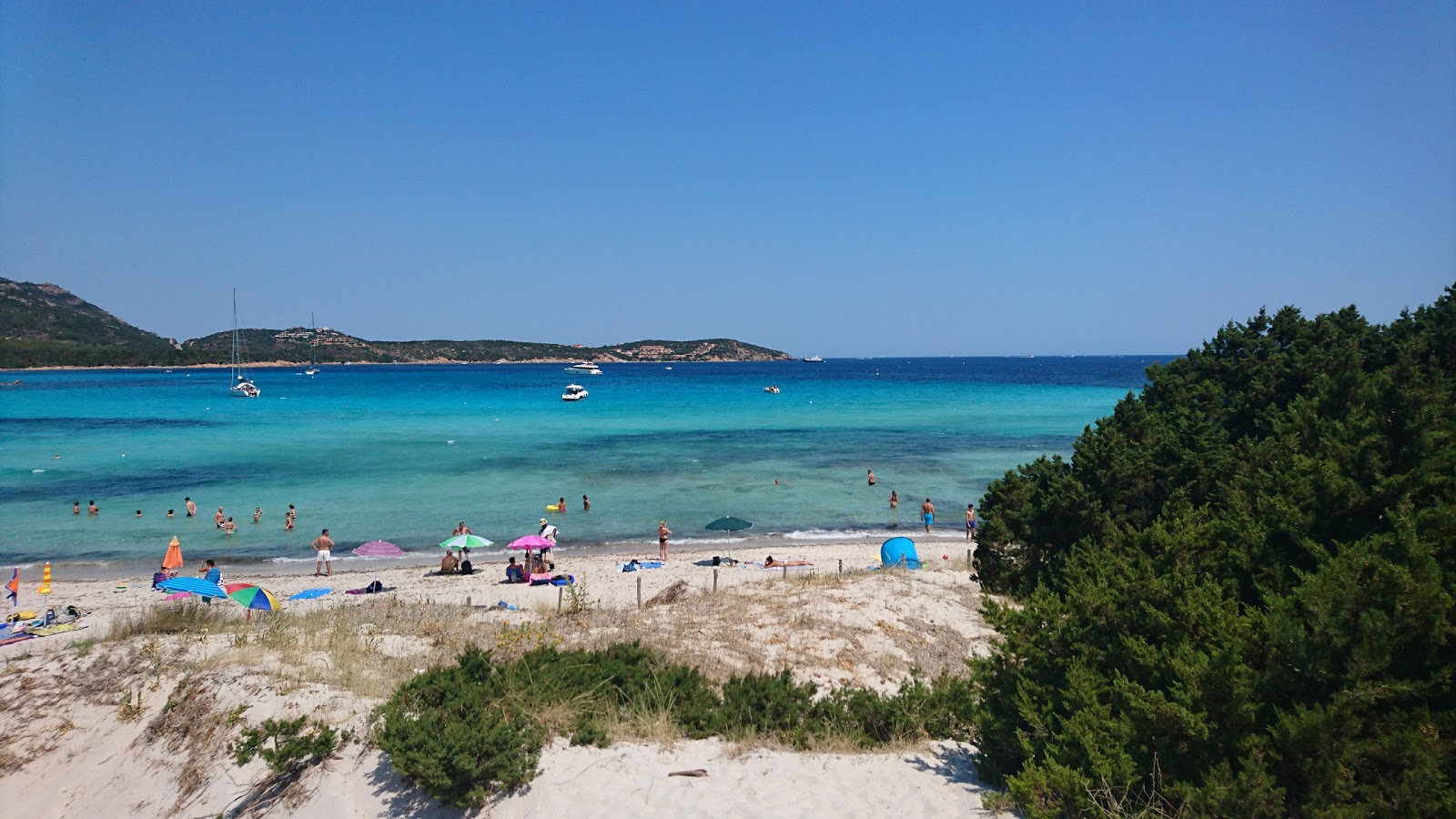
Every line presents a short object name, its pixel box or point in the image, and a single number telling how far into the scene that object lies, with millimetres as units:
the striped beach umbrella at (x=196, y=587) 15742
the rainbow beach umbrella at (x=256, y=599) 14930
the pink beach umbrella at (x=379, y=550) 23312
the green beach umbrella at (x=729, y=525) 26062
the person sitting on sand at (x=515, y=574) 21172
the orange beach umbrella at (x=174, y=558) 21406
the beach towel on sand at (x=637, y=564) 22250
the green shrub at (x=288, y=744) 7445
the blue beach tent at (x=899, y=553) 20281
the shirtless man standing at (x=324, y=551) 22781
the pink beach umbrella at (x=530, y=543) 20969
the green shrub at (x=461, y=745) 6754
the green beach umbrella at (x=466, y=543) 21984
